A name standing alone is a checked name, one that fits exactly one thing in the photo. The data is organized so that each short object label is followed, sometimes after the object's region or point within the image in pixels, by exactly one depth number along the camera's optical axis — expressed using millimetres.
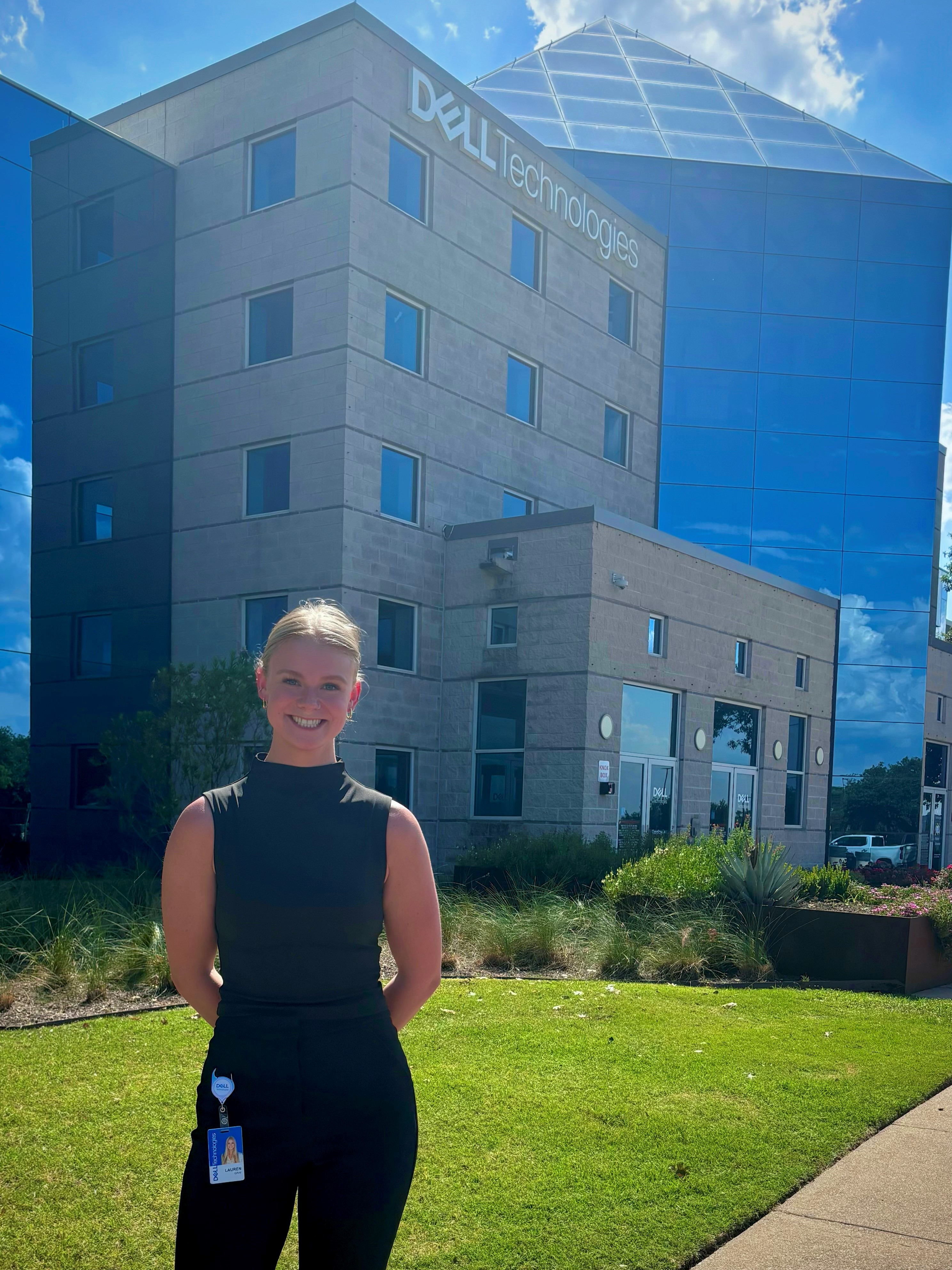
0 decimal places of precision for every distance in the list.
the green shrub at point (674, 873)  12836
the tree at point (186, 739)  17469
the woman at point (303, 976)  2512
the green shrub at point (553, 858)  15984
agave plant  12133
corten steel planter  11203
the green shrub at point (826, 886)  13258
